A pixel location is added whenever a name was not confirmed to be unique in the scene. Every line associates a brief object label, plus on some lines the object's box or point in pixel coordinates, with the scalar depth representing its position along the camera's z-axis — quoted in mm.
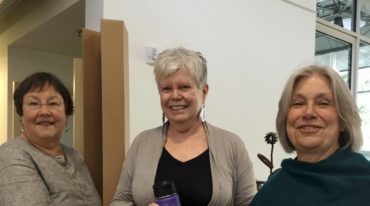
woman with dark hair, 1183
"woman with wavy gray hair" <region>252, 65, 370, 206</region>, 1059
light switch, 2471
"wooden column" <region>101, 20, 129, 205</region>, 1441
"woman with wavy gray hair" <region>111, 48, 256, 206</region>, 1232
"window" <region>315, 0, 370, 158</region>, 4410
